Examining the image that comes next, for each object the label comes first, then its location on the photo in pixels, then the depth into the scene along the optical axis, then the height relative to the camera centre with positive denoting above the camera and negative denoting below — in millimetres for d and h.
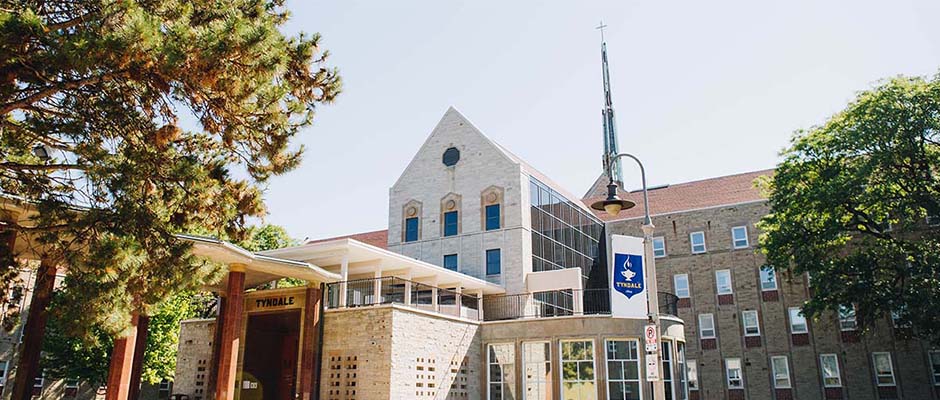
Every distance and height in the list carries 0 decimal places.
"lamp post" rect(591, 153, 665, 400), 11851 +2792
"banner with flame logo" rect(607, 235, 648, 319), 11992 +1958
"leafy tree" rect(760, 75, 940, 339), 25250 +7236
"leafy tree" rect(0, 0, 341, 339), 8875 +4093
